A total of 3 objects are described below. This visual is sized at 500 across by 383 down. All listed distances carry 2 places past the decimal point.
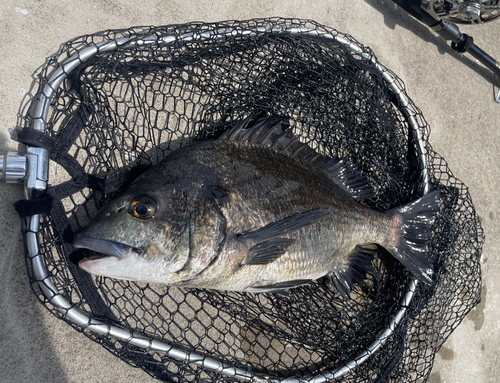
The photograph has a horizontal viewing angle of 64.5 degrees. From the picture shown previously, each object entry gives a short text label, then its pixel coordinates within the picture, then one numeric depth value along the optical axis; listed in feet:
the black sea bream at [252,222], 1.38
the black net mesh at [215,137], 1.58
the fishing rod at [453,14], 2.44
